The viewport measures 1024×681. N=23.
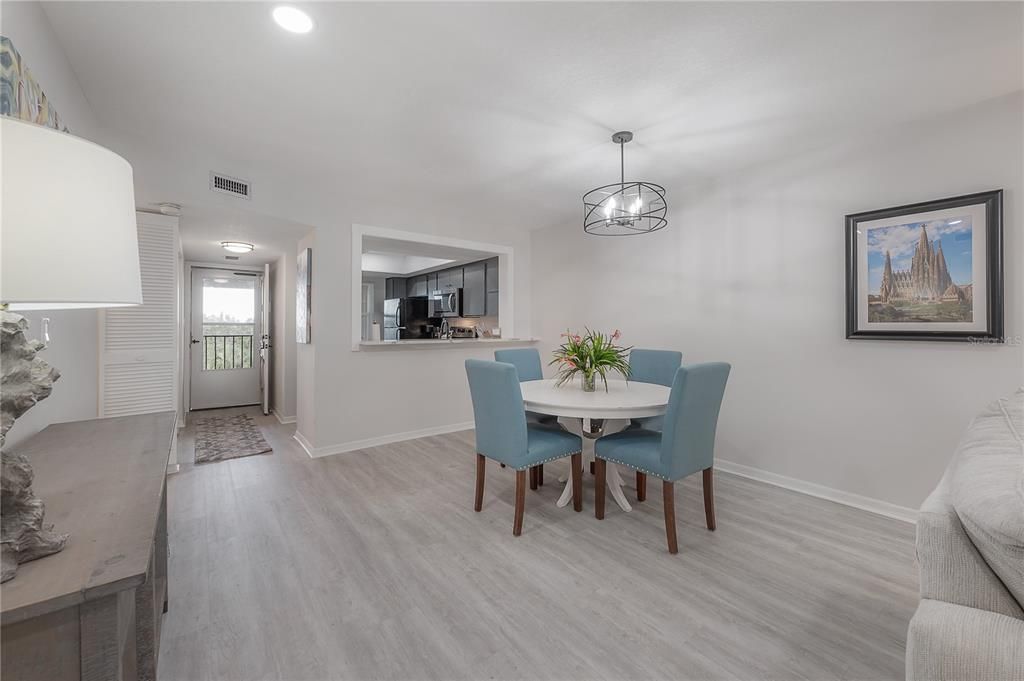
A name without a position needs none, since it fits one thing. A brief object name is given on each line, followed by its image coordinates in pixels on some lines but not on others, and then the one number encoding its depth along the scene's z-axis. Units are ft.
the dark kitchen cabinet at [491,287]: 18.44
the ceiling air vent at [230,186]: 10.07
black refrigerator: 19.20
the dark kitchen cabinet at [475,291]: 19.16
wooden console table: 2.06
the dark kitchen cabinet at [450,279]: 21.06
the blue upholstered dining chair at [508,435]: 7.59
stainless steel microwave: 20.83
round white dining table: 7.48
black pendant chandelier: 8.36
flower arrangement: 9.00
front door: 19.13
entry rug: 12.67
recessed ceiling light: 5.43
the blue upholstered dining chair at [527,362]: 11.01
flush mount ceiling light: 14.64
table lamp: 2.06
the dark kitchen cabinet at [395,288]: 26.35
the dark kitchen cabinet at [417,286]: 24.39
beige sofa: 2.48
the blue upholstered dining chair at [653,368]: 10.16
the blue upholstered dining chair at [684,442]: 6.98
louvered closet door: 10.13
